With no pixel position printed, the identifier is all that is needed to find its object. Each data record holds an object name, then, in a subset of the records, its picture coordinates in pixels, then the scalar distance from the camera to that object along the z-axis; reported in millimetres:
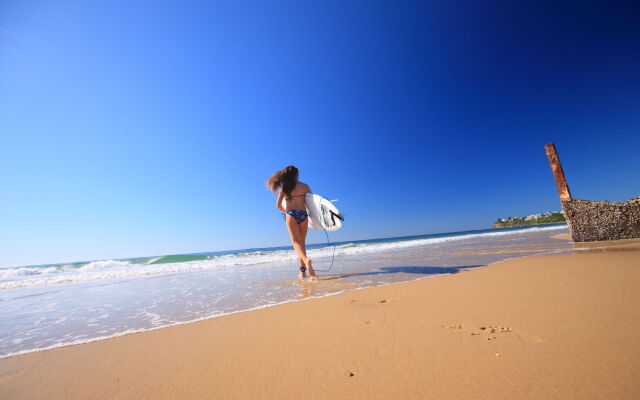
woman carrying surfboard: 5027
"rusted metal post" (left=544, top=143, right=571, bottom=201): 6957
